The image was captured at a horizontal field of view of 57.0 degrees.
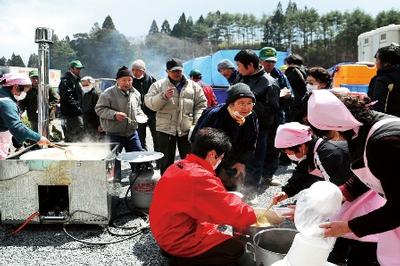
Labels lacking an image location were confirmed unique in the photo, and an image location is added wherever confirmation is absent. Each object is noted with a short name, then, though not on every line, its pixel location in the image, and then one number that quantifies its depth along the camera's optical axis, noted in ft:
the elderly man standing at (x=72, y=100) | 23.67
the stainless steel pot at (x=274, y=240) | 9.61
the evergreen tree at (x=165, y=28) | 236.30
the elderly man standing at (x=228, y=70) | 21.72
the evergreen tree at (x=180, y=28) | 232.94
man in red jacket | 8.31
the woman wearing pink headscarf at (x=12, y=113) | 13.19
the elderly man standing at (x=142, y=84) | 21.22
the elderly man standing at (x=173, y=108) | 16.48
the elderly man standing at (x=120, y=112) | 16.96
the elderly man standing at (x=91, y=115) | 21.76
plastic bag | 6.92
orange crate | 35.65
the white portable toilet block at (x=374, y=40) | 36.29
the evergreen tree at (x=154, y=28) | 230.27
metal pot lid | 13.88
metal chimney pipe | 15.42
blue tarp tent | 40.81
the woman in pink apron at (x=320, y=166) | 9.02
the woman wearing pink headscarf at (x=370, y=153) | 5.68
